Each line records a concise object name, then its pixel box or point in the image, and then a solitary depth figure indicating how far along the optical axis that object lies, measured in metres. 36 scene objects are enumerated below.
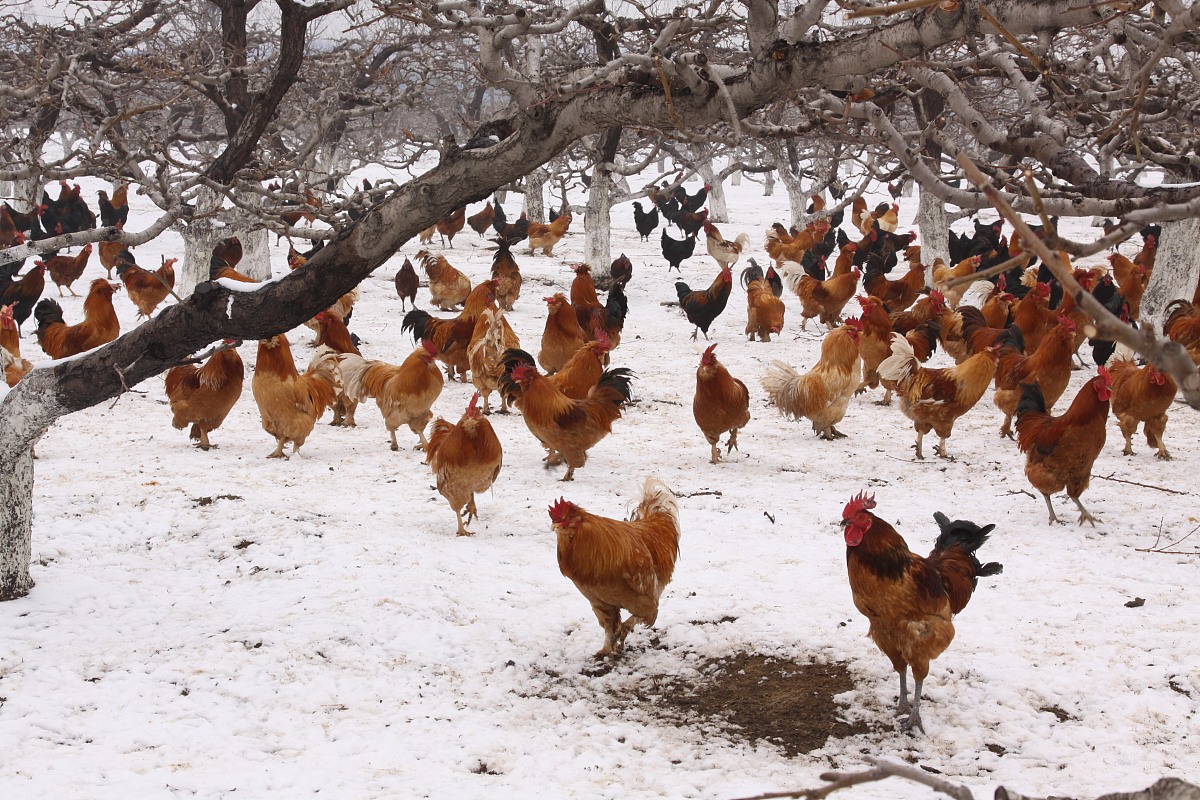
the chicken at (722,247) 19.59
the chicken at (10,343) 8.55
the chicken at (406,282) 15.17
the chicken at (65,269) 15.04
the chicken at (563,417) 7.88
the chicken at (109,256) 16.83
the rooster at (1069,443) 6.44
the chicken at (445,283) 15.06
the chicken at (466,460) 6.59
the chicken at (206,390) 8.24
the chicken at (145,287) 13.12
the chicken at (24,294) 12.31
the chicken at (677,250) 18.97
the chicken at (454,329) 10.96
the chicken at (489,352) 9.84
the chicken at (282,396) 8.12
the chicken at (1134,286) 12.30
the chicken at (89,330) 9.96
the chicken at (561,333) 10.80
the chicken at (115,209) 21.41
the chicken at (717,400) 8.24
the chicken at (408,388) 8.38
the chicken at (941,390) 8.21
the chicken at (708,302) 13.60
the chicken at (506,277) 15.28
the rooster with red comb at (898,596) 4.18
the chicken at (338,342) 9.88
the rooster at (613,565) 4.79
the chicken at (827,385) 8.96
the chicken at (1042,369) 8.27
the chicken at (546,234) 21.83
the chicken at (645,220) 25.48
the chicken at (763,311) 13.73
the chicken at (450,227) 22.56
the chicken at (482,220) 25.55
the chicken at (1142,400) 7.57
